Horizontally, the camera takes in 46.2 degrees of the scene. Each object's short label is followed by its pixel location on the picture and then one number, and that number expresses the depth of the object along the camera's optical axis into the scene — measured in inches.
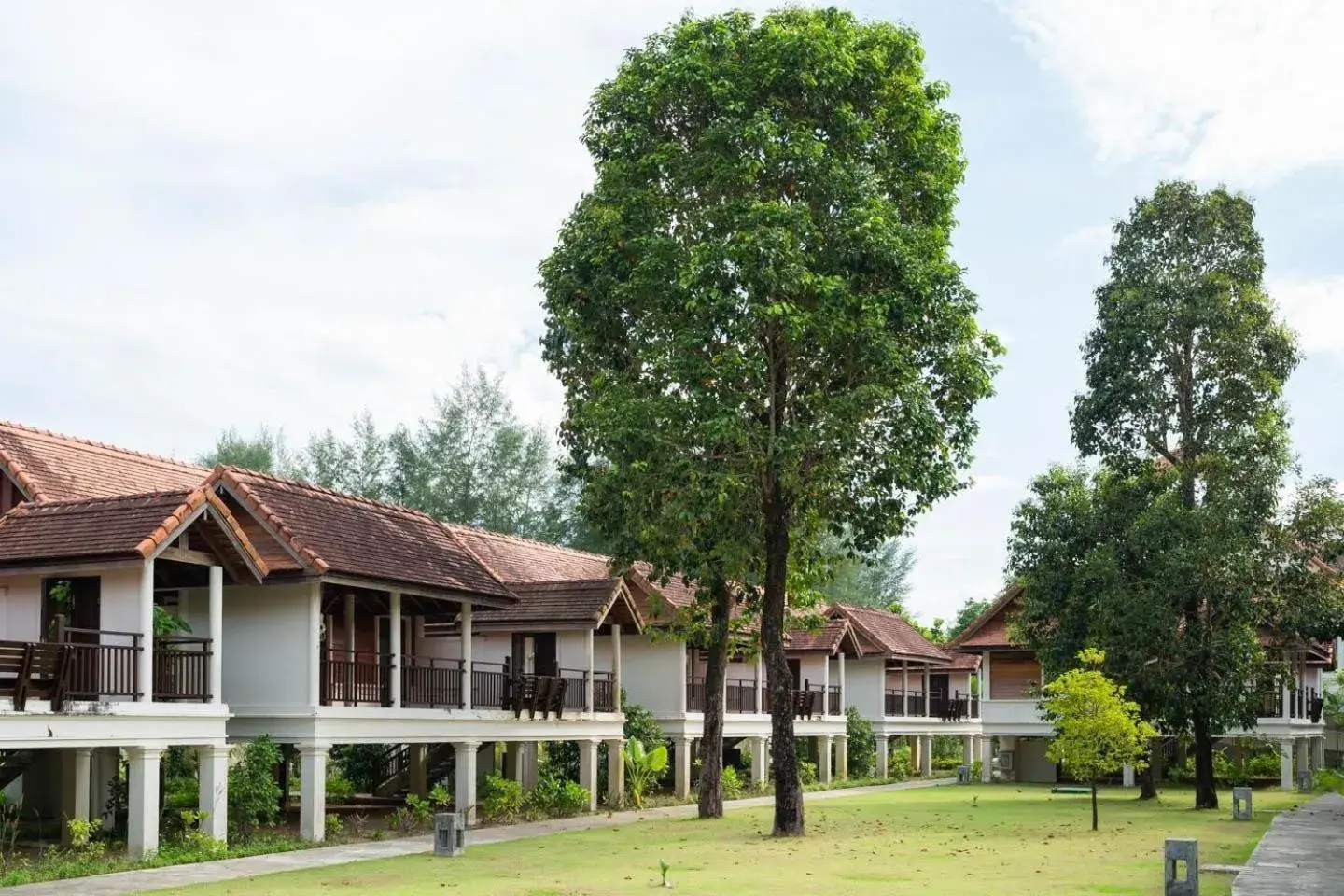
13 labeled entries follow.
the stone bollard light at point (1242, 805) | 1186.6
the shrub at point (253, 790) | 928.9
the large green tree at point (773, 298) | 1027.9
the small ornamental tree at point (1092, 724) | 1132.5
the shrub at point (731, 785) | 1523.1
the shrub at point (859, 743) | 1995.6
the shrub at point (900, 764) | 2064.5
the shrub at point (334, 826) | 1003.9
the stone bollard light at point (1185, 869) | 645.3
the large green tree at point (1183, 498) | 1279.5
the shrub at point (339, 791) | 1314.0
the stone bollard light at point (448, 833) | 893.8
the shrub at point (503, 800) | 1179.9
